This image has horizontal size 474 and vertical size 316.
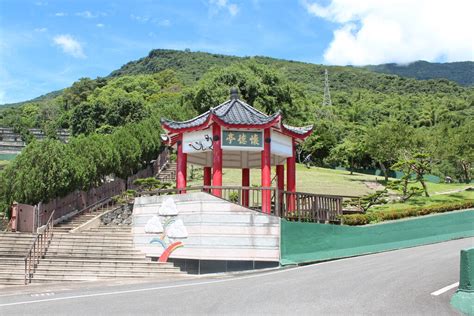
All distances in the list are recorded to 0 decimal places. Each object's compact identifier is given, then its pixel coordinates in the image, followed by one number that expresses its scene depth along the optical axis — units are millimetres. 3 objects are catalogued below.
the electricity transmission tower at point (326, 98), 93275
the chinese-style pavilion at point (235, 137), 17781
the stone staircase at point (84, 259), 16828
